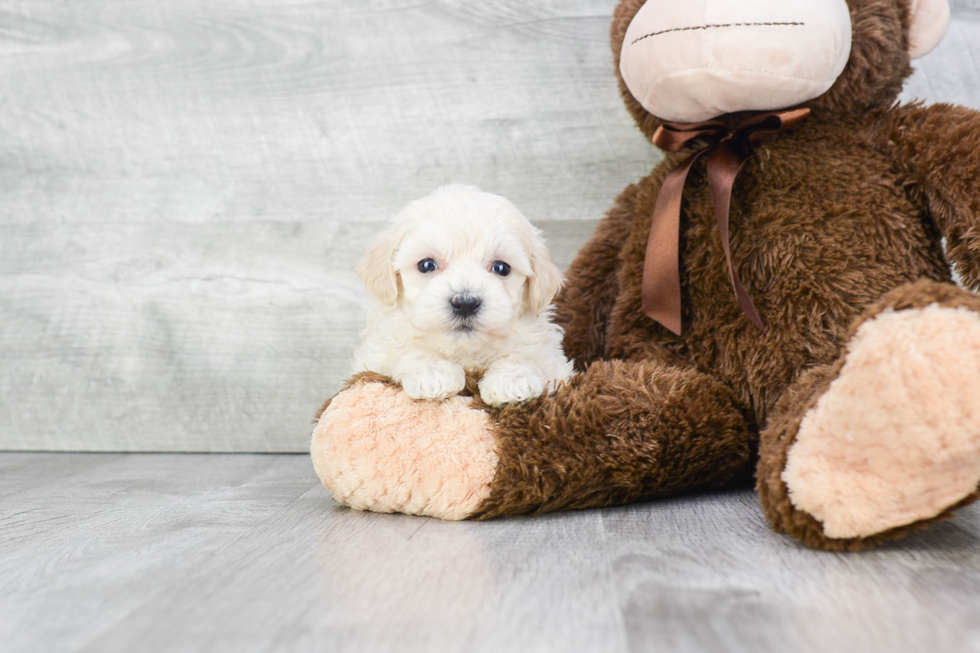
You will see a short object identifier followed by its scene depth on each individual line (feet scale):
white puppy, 1.94
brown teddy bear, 1.90
